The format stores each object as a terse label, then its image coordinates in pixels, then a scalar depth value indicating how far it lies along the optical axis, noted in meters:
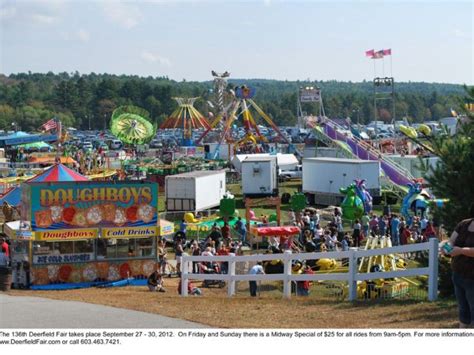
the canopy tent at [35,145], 71.62
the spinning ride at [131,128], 57.03
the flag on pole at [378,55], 62.84
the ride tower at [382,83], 56.98
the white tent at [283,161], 51.44
